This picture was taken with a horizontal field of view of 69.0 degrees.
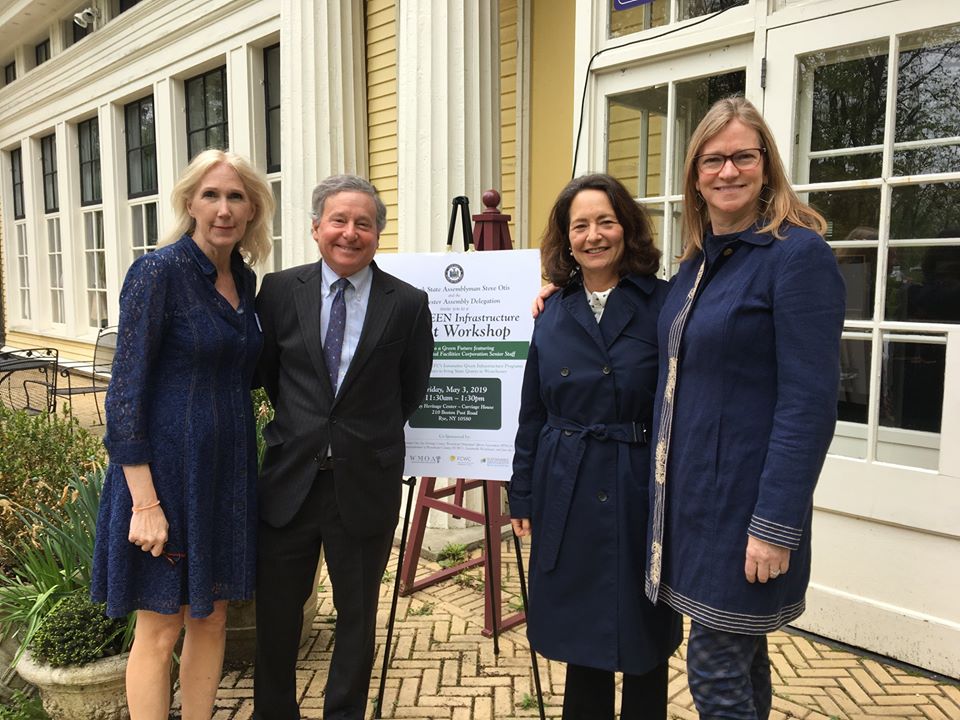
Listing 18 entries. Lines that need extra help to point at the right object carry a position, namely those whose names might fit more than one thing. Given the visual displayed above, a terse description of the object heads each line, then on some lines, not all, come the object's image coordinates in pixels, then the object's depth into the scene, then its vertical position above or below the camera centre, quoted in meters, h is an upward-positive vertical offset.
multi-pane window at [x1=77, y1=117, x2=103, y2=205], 10.59 +1.89
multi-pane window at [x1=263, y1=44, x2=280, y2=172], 6.96 +1.85
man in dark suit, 2.16 -0.48
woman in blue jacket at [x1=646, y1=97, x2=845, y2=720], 1.49 -0.27
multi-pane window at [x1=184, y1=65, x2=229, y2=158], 7.86 +2.00
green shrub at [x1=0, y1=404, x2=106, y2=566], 3.16 -0.83
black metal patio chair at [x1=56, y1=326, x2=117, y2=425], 7.90 -0.86
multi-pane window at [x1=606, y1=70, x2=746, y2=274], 3.59 +0.79
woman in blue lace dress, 1.94 -0.43
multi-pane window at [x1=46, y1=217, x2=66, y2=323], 12.00 +0.25
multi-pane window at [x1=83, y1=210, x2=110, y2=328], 10.84 +0.27
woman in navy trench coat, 1.89 -0.50
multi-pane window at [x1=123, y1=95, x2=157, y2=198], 9.27 +1.84
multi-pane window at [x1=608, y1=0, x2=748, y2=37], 3.50 +1.40
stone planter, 2.38 -1.38
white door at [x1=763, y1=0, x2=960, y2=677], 2.79 -0.05
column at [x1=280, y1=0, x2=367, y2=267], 5.07 +1.32
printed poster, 2.81 -0.34
